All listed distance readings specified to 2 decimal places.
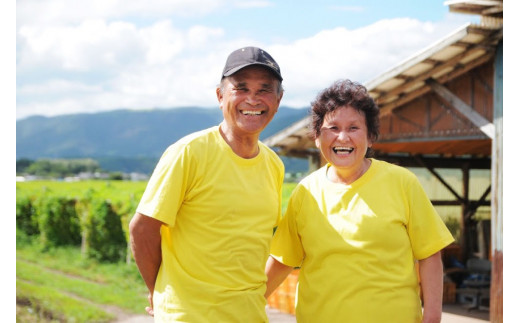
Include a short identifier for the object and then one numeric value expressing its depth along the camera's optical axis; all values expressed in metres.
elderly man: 2.66
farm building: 7.25
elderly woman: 2.79
